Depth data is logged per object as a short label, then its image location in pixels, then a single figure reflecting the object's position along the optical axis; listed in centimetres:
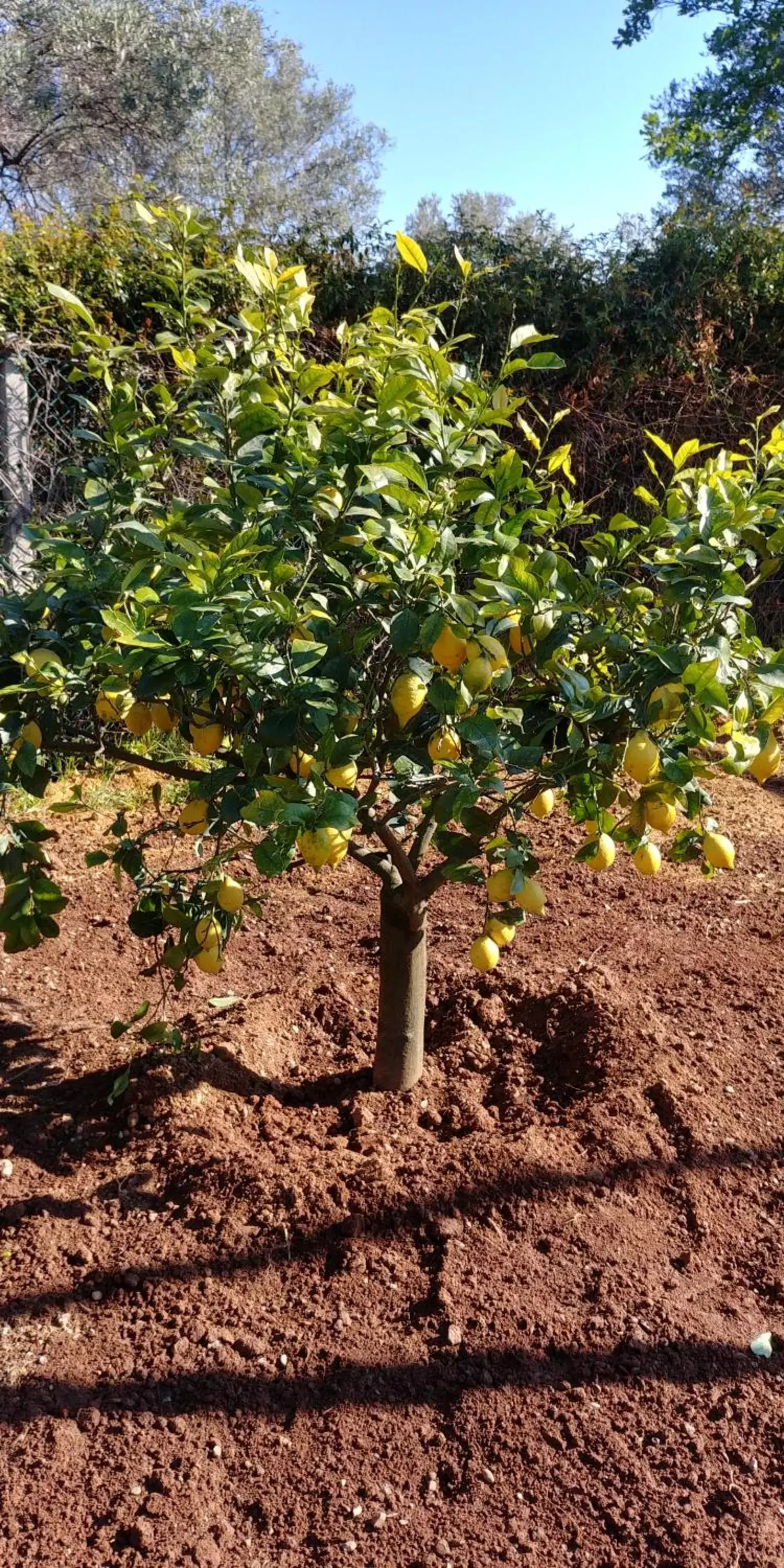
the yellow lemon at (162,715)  168
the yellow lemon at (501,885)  156
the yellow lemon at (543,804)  166
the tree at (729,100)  1189
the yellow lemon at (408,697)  140
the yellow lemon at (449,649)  139
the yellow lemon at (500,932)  180
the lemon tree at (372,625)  135
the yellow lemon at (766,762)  159
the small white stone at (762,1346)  178
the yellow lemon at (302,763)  147
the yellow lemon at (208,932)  198
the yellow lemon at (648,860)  171
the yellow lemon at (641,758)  139
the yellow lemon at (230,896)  181
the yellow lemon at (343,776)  138
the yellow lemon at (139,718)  167
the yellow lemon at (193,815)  177
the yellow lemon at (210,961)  197
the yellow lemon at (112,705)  167
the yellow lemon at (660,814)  157
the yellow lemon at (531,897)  158
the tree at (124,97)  1249
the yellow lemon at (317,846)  125
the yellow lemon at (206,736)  158
